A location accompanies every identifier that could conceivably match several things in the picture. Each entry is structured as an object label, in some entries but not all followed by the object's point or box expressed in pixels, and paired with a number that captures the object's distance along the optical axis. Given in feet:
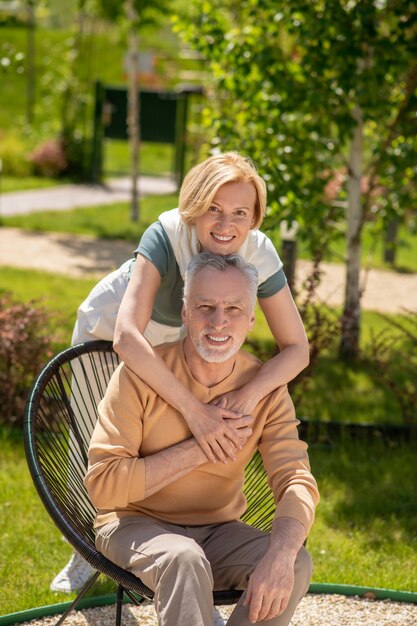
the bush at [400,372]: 17.29
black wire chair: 8.93
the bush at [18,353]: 16.66
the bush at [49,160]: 48.49
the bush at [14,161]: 48.60
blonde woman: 9.09
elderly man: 8.49
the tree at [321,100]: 18.70
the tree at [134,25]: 37.27
